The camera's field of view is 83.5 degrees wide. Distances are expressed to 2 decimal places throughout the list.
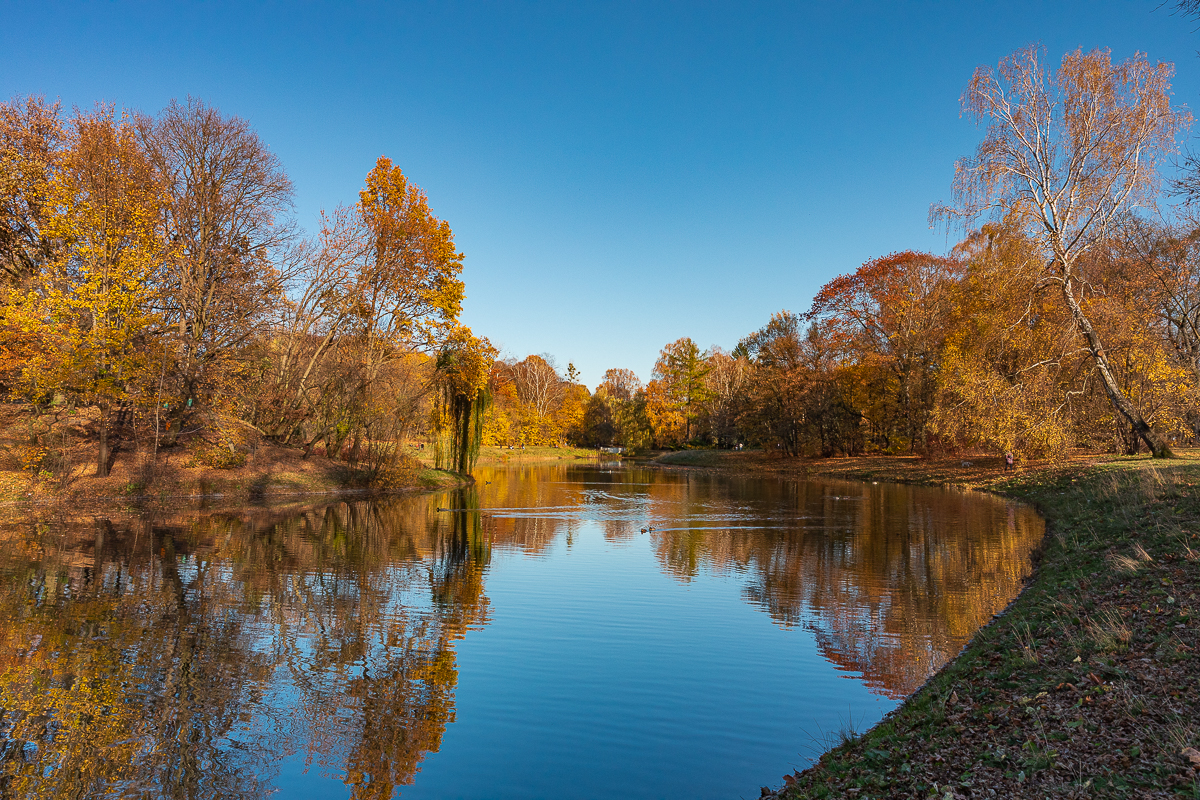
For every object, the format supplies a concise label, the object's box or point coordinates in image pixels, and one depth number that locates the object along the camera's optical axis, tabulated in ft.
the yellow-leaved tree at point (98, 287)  62.34
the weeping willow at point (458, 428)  111.96
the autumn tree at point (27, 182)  68.70
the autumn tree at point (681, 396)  250.98
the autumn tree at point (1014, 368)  79.71
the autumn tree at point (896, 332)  128.16
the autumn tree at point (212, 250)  80.84
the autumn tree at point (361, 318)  96.94
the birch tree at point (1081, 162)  71.00
